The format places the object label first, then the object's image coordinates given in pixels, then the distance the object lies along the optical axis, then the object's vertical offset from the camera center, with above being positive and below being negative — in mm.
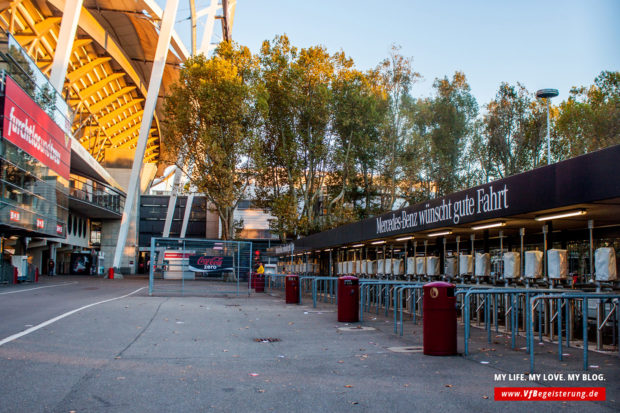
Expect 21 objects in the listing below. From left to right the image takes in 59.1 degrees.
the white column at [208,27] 53181 +22737
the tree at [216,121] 39969 +10027
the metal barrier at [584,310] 7070 -695
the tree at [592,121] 42062 +10861
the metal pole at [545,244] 12414 +334
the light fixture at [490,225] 13942 +877
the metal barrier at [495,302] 8602 -789
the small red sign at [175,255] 24422 -12
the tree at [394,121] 43125 +10833
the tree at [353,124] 42812 +10448
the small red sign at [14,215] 30422 +2099
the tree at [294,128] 41656 +10168
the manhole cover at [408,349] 9047 -1544
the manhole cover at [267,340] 10258 -1593
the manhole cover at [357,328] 12346 -1629
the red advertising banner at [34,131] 29125 +7536
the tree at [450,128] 45406 +11124
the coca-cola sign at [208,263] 24859 -364
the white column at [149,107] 46312 +12863
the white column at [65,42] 37375 +14466
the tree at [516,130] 41031 +9798
